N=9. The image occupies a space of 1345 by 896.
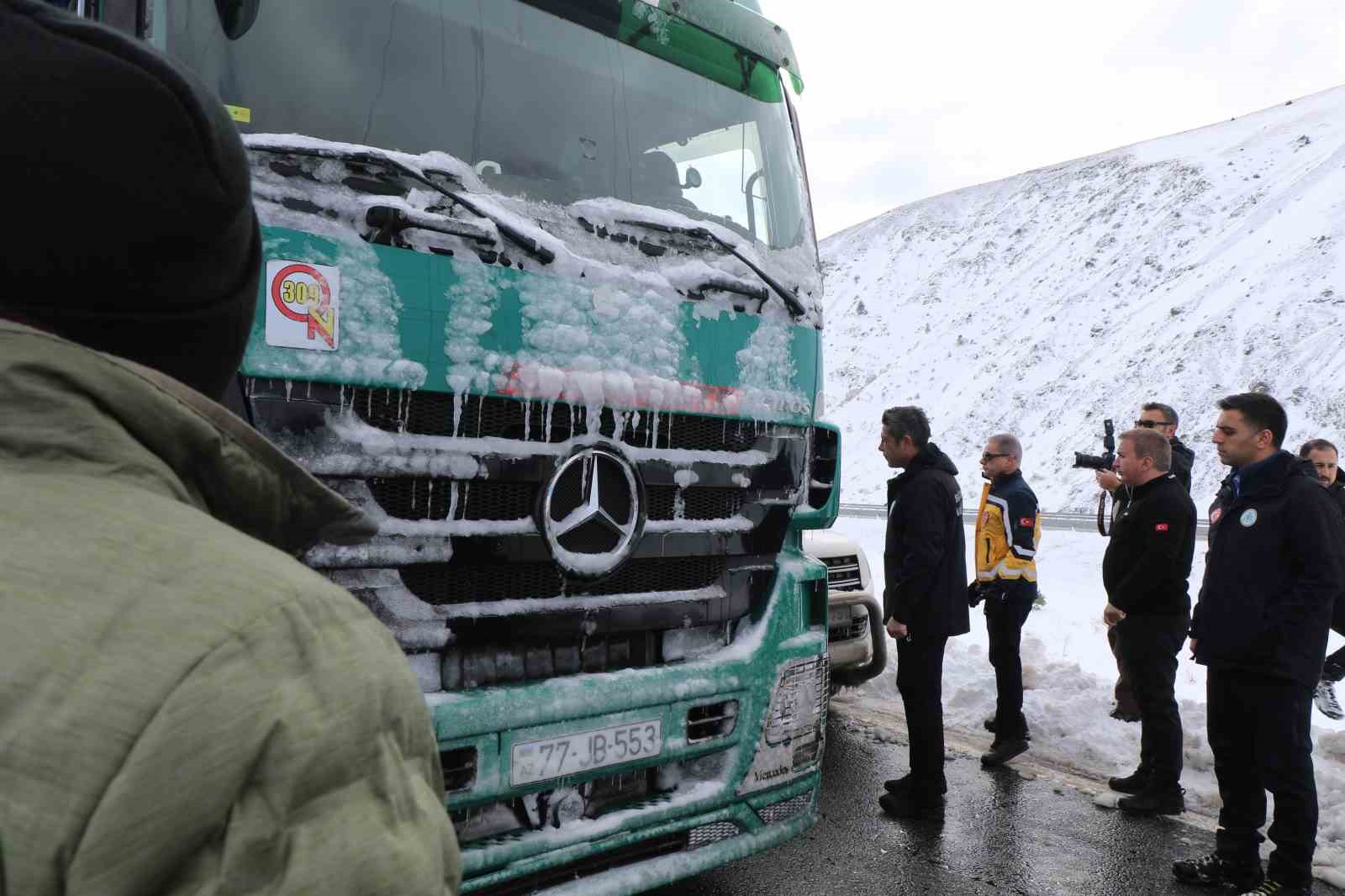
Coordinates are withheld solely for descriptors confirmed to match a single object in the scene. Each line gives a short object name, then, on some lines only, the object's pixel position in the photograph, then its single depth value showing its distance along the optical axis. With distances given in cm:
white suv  548
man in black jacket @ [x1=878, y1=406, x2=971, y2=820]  461
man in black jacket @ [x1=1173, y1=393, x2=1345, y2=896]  372
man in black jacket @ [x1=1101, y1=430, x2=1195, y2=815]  480
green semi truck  261
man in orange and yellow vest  553
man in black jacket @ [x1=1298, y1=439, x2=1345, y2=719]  526
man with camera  568
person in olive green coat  62
